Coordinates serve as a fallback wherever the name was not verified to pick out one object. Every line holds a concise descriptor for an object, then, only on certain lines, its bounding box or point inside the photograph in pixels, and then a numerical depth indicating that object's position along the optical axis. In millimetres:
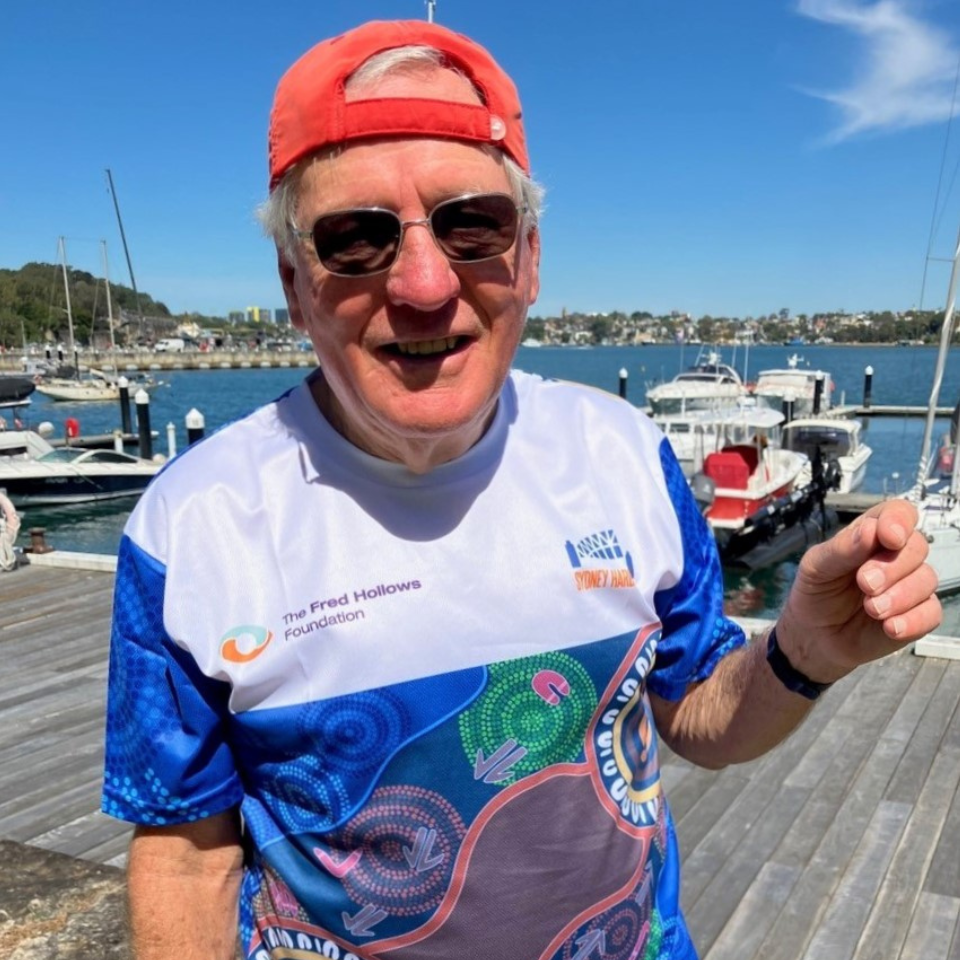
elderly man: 1235
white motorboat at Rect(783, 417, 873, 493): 22016
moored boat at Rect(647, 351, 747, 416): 25672
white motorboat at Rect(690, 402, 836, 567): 16922
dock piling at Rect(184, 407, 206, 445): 20172
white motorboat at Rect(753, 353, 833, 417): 30703
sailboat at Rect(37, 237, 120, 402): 48344
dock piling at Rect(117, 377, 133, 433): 30344
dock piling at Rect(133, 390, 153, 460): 25328
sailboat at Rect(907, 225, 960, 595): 13484
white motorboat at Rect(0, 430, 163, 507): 20859
